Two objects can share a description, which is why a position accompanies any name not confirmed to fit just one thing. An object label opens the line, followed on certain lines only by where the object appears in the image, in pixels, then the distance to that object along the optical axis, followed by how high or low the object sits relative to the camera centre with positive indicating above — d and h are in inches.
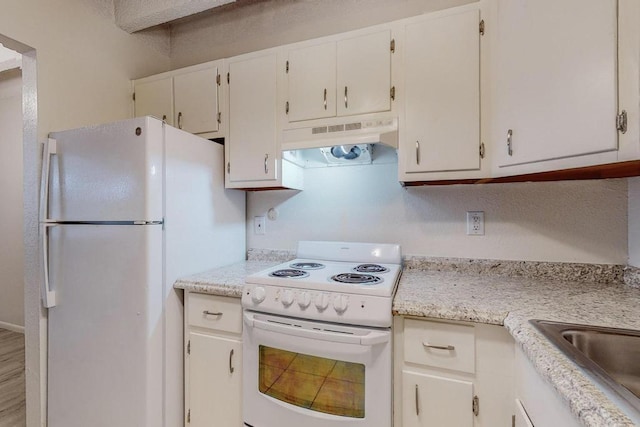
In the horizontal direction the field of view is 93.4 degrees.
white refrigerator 55.0 -10.0
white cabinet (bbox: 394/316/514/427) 41.8 -23.5
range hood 58.2 +16.2
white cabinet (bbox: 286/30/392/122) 61.4 +29.1
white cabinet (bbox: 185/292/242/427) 57.1 -28.7
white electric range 45.8 -22.1
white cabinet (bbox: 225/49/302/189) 69.7 +20.6
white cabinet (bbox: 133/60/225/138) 75.4 +30.3
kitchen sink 33.4 -14.9
